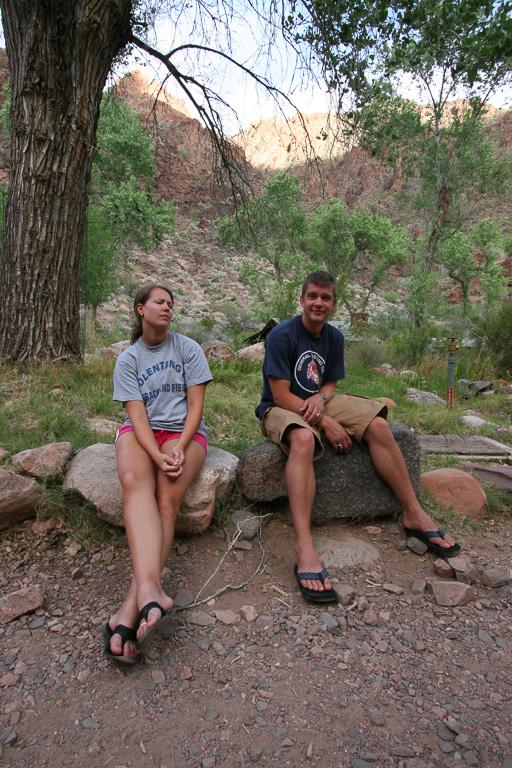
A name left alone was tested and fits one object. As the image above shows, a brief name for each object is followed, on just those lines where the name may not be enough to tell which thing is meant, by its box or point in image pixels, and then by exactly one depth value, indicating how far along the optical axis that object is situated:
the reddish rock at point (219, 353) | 6.82
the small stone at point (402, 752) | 1.37
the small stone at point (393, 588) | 2.20
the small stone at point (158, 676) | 1.66
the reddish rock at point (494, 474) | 3.26
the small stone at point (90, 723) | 1.46
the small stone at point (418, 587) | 2.21
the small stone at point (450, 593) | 2.12
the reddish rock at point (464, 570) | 2.28
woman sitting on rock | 1.76
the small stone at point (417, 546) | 2.50
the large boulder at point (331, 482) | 2.67
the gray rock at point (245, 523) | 2.58
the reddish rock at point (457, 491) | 3.01
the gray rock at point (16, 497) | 2.37
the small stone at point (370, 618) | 1.99
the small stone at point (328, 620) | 1.97
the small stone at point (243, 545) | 2.50
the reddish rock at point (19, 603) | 1.95
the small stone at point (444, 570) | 2.33
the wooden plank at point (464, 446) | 4.20
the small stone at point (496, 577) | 2.27
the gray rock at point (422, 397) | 6.28
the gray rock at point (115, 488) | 2.45
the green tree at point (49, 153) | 3.89
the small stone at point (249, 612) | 2.02
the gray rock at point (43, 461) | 2.61
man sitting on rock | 2.44
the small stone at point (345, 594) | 2.12
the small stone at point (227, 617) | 1.99
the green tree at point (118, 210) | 5.34
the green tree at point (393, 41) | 3.46
